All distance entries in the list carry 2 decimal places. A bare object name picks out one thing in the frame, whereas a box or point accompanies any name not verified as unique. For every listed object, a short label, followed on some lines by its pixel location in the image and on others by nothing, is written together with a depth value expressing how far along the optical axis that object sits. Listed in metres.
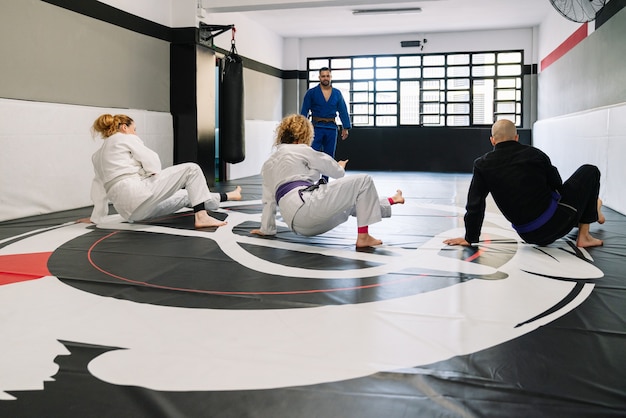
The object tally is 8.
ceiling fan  4.41
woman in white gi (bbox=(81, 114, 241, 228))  4.36
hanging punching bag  7.55
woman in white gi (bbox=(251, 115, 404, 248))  3.60
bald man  3.38
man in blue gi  7.09
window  12.08
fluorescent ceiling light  9.96
